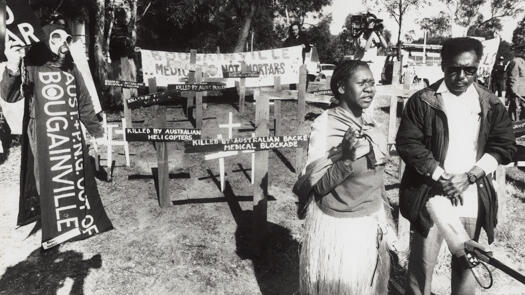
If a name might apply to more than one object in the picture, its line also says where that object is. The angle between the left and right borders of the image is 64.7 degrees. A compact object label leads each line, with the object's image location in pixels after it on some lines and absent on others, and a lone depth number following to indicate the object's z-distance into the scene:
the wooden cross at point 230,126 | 6.95
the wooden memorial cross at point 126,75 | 8.09
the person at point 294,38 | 13.95
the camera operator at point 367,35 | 7.05
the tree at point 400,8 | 31.19
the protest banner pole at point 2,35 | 3.22
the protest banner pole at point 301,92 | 7.18
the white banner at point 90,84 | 4.82
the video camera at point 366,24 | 7.11
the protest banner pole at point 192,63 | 10.39
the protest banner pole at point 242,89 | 11.02
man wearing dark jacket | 2.60
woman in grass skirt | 2.35
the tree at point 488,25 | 42.03
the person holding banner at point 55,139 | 3.90
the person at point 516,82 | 10.12
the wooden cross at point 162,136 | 4.89
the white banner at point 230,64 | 11.12
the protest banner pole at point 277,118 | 7.91
